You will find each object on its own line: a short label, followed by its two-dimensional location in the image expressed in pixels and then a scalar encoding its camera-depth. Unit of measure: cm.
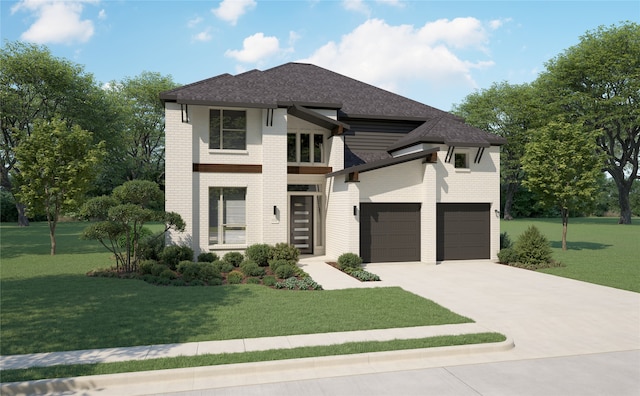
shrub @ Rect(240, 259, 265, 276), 1395
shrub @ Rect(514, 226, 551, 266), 1698
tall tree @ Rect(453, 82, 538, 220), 5034
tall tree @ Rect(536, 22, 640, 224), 3941
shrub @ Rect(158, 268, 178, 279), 1313
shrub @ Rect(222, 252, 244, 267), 1591
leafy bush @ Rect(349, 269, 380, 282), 1365
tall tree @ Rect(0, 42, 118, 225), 3359
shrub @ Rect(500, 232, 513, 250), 1931
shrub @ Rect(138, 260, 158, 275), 1392
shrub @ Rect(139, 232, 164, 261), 1584
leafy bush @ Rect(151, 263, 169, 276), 1359
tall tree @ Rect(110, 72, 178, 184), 5109
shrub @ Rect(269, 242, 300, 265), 1585
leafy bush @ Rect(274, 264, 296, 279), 1360
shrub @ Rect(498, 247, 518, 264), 1755
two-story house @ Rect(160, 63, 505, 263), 1672
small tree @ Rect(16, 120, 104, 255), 1992
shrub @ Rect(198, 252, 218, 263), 1600
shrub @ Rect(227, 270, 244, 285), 1311
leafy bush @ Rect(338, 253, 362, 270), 1559
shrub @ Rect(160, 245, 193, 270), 1512
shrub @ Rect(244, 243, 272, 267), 1583
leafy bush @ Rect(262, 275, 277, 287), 1265
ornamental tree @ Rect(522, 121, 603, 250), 2139
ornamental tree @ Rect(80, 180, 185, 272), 1373
